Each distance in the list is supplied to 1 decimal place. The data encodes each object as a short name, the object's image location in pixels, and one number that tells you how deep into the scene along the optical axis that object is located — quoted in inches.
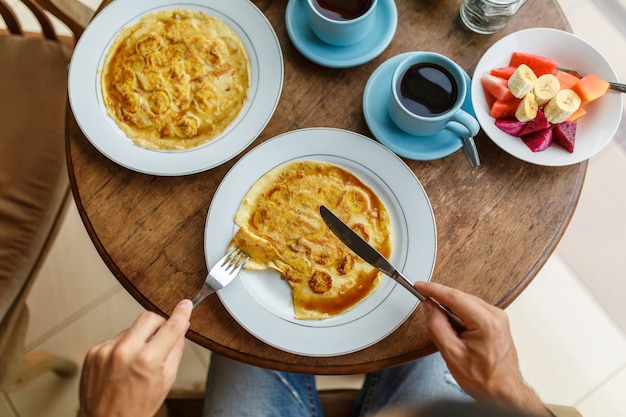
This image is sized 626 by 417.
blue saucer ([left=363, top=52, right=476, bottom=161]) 48.3
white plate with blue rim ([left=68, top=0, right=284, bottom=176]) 47.3
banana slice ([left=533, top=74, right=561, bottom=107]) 46.3
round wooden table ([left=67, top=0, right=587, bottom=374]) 46.5
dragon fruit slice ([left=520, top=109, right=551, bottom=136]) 46.8
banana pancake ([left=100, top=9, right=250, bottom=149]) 49.3
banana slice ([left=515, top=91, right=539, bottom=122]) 46.1
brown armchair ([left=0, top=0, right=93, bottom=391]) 58.2
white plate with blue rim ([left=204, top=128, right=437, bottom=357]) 44.6
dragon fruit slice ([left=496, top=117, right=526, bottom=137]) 47.3
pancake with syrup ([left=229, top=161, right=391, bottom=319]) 46.1
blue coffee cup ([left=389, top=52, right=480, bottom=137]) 46.4
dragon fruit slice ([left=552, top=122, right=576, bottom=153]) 46.9
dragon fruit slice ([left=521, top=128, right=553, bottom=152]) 47.0
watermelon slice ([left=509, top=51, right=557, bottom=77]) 48.0
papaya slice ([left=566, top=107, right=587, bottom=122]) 47.3
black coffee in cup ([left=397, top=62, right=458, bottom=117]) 47.2
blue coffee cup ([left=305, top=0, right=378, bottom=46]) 47.0
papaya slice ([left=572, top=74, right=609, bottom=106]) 47.2
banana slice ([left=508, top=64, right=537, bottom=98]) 45.9
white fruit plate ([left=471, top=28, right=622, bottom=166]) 47.3
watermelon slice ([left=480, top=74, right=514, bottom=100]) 47.0
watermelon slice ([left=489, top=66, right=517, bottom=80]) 48.2
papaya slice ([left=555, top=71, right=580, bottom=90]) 47.9
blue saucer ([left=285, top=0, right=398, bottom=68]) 50.2
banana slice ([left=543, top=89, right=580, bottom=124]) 45.9
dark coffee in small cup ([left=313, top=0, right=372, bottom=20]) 48.9
